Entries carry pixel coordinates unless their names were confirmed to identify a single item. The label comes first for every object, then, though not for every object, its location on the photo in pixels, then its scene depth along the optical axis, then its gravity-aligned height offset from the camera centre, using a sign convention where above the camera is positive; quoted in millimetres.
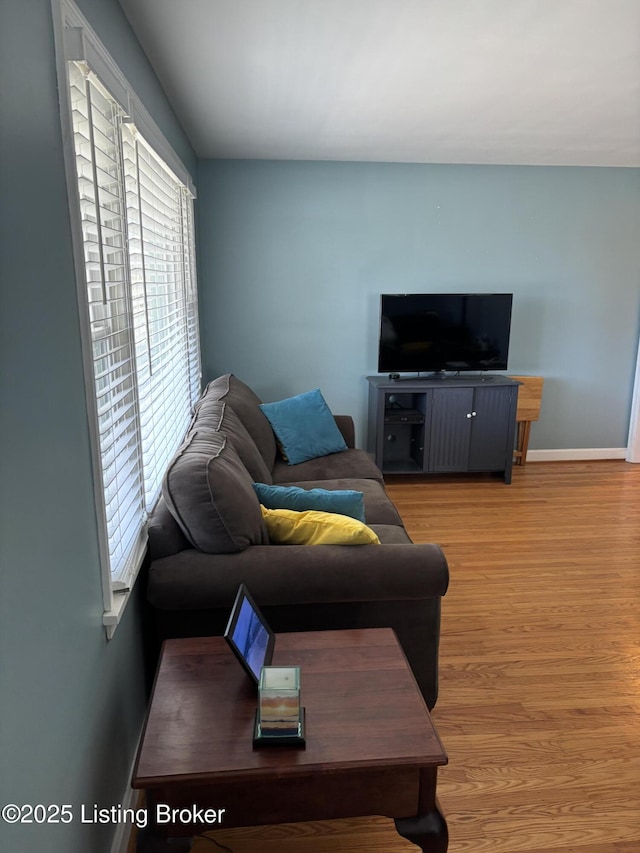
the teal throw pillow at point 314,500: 2266 -784
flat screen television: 4566 -281
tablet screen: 1354 -816
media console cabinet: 4488 -945
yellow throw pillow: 1969 -789
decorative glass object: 1272 -898
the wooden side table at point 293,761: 1232 -961
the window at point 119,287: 1399 +16
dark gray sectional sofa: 1847 -868
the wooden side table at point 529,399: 4832 -835
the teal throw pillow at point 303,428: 3727 -851
